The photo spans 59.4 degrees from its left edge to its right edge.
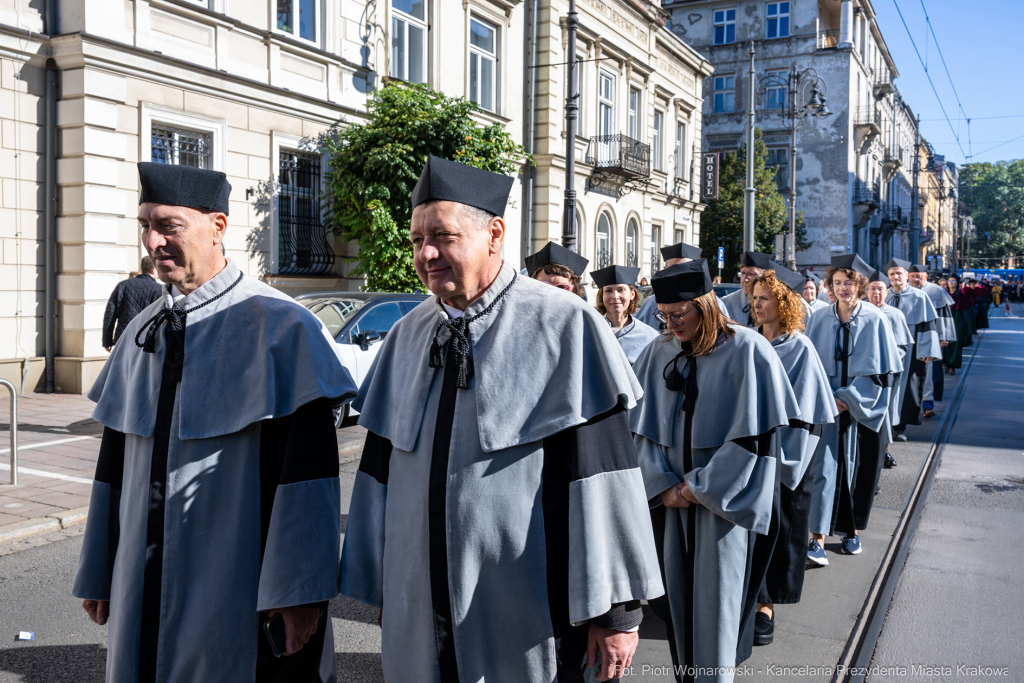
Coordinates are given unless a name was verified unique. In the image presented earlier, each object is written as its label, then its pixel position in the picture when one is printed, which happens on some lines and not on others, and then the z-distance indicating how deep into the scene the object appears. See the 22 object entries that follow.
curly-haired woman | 4.44
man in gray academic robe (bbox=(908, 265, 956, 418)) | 13.27
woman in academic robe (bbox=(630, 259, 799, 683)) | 3.58
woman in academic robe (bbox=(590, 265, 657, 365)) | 6.01
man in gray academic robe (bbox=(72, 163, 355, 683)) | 2.36
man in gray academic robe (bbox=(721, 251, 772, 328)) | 7.25
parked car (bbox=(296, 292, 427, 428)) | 10.55
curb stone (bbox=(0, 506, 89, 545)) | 5.74
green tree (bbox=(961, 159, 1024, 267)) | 105.69
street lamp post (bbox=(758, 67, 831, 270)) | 28.70
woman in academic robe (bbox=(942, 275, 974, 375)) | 18.28
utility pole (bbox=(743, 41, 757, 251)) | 25.50
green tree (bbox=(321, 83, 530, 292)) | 15.09
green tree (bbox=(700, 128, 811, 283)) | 40.09
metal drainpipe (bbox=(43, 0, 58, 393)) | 12.09
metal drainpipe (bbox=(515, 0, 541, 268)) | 22.77
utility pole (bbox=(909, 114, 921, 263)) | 45.09
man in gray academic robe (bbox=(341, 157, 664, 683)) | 2.20
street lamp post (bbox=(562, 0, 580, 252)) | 15.94
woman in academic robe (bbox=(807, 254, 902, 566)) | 5.66
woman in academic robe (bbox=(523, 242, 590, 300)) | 6.21
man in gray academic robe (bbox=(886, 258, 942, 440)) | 10.62
